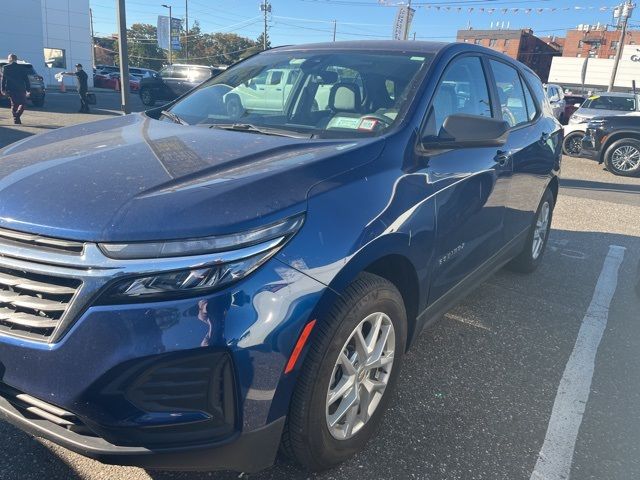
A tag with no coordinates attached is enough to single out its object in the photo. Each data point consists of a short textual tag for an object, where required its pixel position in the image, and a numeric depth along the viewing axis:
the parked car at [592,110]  13.52
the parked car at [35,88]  17.12
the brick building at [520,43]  76.00
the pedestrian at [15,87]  12.50
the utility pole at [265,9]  67.38
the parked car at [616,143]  11.37
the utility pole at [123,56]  8.73
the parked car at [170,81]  21.44
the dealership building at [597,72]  49.56
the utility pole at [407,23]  20.55
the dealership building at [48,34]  32.28
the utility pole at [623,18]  31.27
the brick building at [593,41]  73.38
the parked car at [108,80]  33.97
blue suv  1.55
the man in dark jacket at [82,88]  16.56
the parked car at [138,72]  34.30
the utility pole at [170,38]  38.88
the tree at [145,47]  76.69
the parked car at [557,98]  18.01
